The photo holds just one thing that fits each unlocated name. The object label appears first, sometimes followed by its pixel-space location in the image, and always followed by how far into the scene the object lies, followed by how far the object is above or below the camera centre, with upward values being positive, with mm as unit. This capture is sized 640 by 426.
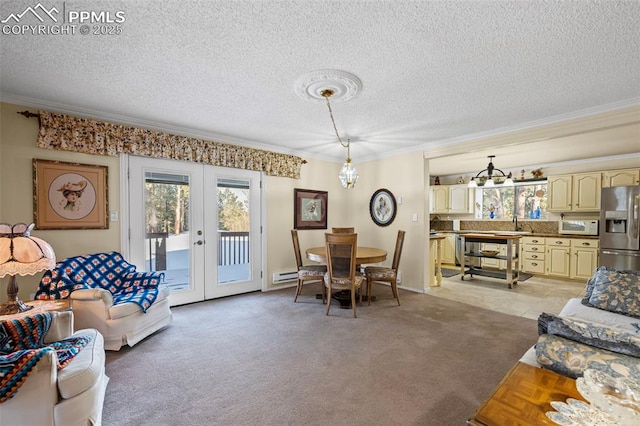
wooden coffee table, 1008 -774
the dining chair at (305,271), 3982 -923
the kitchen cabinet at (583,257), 5082 -923
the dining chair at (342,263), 3402 -699
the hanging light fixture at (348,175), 3539 +438
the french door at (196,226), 3580 -255
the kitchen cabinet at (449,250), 6949 -1050
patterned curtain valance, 2990 +835
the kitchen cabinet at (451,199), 7137 +259
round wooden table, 3551 -629
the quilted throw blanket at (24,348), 1237 -734
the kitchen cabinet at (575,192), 5234 +331
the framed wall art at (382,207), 5090 +32
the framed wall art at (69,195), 2922 +149
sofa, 1134 -637
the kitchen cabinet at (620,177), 4813 +567
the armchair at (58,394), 1284 -920
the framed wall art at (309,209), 5082 -6
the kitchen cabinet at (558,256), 5406 -962
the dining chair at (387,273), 3898 -924
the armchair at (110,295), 2527 -872
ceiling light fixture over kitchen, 5113 +564
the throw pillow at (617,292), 2217 -709
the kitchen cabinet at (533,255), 5742 -988
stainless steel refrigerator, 4129 -287
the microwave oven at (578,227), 5289 -359
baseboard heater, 4777 -1205
